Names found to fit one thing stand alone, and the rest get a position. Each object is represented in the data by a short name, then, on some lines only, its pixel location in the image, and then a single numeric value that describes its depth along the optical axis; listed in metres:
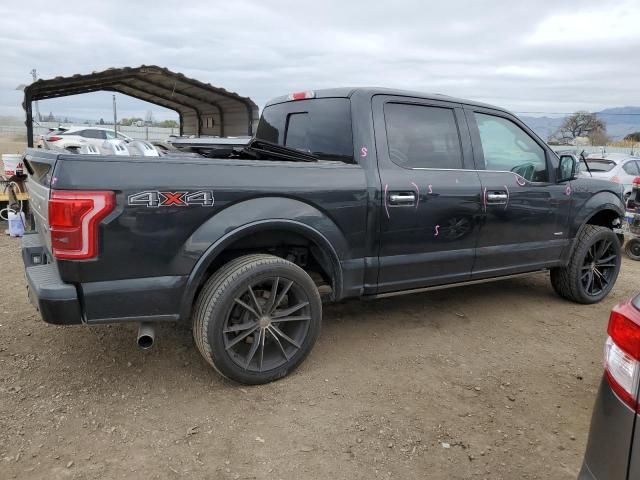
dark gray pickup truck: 2.73
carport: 12.37
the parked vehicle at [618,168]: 12.02
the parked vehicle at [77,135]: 21.45
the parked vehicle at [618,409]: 1.52
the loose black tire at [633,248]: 8.05
